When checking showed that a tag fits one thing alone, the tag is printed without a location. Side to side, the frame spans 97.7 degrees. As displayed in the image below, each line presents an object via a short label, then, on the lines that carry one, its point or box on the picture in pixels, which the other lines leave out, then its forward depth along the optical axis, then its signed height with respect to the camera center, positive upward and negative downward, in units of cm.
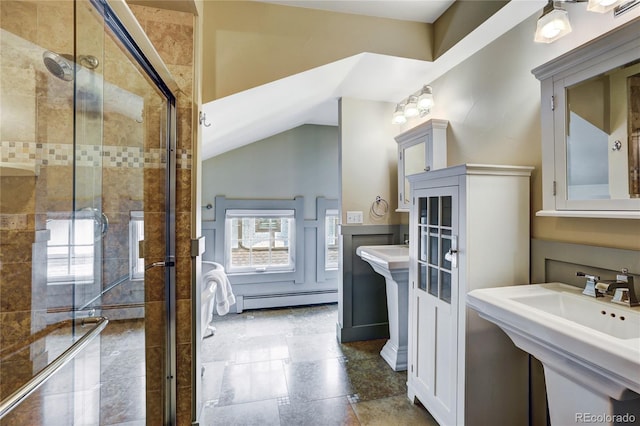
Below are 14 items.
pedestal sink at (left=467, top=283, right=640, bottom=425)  76 -39
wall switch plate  265 -1
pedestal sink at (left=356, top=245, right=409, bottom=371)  214 -70
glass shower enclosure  122 -2
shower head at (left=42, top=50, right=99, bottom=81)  124 +68
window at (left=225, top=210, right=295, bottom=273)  354 -32
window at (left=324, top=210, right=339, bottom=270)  377 -33
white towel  238 -63
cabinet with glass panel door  138 -33
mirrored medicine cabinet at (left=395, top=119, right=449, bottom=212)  217 +55
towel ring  273 +9
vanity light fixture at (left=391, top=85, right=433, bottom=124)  212 +89
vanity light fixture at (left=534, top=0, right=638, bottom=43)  118 +83
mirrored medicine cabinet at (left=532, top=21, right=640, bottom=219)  101 +36
